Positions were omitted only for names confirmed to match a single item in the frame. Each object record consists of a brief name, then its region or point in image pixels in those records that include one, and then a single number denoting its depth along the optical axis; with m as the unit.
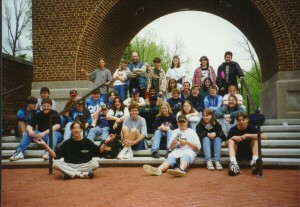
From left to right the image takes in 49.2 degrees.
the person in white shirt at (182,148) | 6.12
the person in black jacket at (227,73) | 9.30
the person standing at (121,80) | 9.88
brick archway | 10.09
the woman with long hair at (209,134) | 6.50
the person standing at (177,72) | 9.72
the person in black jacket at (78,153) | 5.97
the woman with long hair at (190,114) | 7.34
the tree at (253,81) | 35.19
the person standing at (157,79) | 9.64
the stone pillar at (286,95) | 9.73
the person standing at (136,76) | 9.73
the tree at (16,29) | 27.50
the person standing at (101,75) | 10.32
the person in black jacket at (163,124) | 7.19
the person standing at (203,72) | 9.38
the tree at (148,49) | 35.81
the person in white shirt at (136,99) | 8.59
